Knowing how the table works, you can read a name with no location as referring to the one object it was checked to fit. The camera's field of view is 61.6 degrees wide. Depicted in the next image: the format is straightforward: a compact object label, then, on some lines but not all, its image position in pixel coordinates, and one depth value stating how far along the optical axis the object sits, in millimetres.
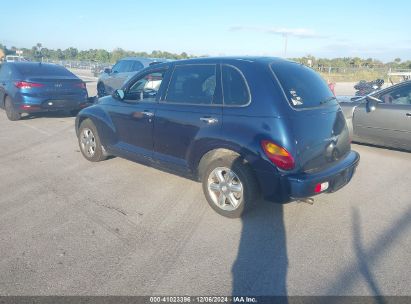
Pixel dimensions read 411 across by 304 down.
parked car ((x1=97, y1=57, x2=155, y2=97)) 12711
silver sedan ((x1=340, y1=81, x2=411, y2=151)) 6402
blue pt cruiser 3443
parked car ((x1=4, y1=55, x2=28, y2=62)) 33869
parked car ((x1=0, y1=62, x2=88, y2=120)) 8820
